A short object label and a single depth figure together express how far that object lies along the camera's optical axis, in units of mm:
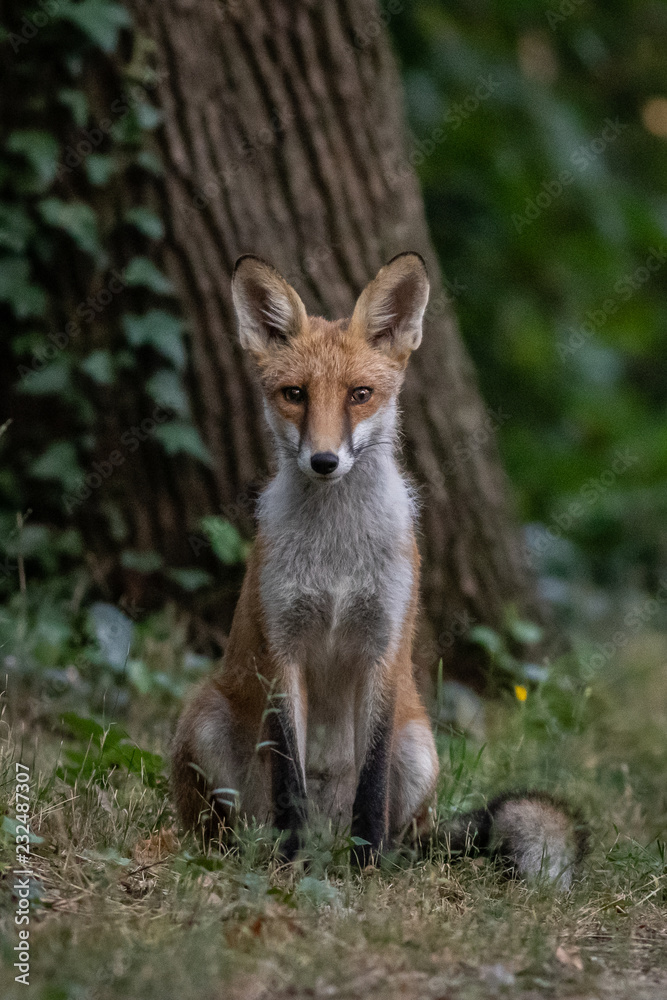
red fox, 8117
